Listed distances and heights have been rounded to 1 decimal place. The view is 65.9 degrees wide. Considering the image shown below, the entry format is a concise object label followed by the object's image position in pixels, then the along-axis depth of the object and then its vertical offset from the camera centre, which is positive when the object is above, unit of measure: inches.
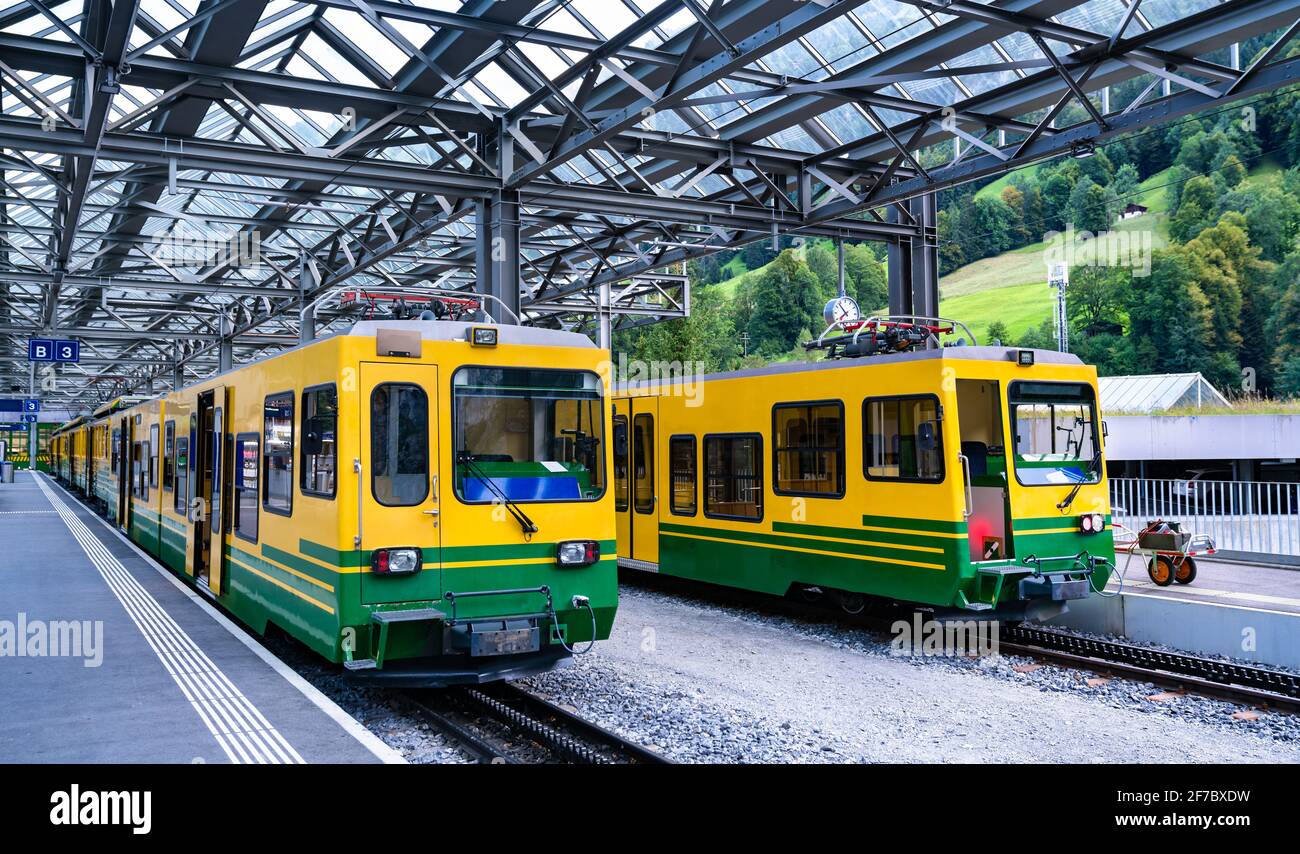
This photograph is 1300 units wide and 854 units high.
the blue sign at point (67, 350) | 976.9 +113.2
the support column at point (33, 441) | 2466.8 +65.2
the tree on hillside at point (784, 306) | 2992.1 +437.8
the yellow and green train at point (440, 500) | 278.1 -12.3
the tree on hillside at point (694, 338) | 1604.3 +197.2
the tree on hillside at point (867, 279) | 3408.0 +588.2
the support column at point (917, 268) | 730.8 +133.5
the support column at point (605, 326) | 1041.5 +139.3
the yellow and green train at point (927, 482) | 377.4 -13.5
